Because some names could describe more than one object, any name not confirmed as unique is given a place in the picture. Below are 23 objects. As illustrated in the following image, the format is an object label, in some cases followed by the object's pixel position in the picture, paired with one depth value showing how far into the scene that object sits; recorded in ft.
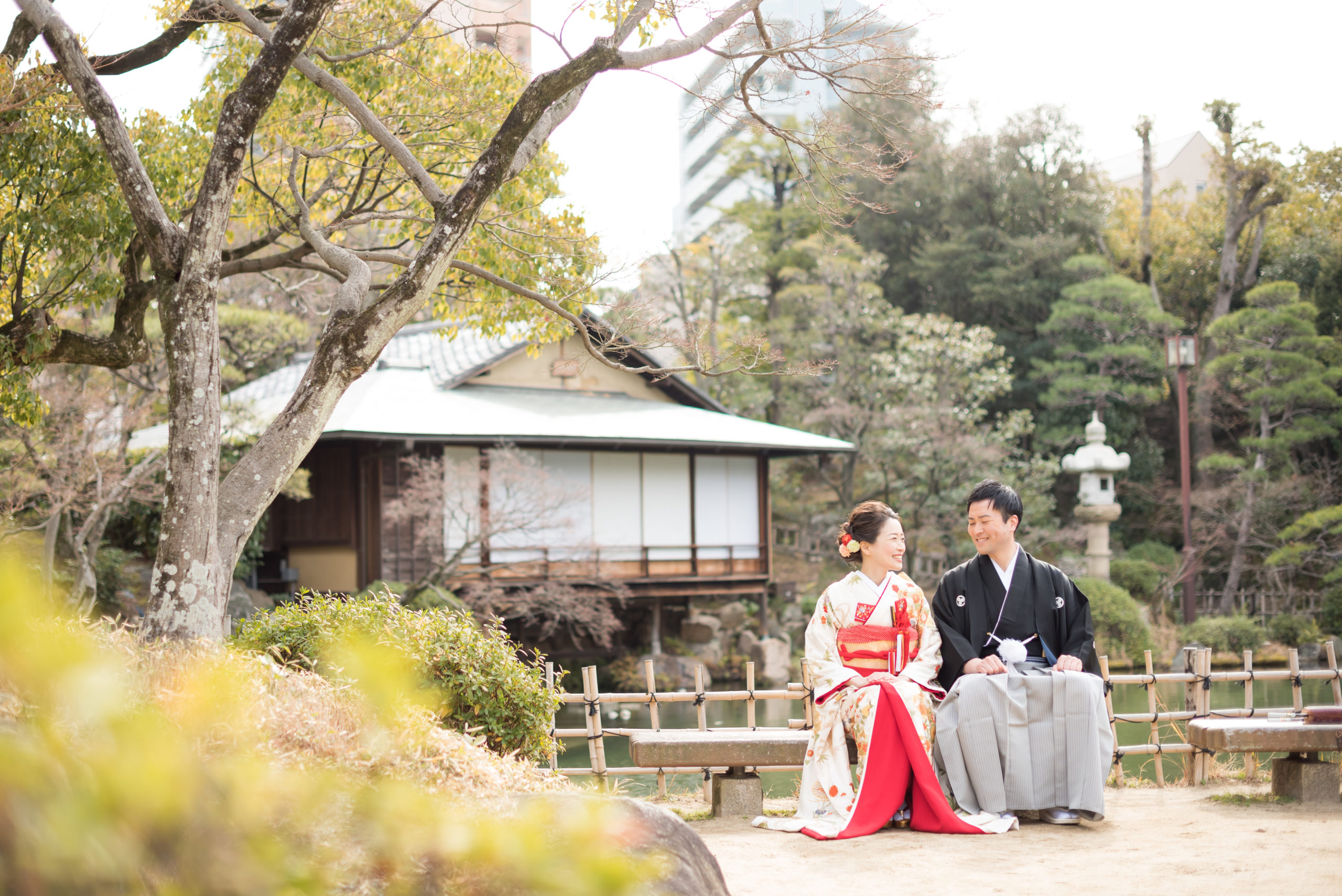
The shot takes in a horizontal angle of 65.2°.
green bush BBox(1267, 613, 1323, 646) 57.98
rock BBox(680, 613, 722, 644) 56.75
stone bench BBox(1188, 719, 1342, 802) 16.57
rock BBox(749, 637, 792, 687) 53.93
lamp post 60.64
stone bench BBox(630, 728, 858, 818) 16.31
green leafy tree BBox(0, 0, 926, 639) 15.80
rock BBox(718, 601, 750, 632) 58.75
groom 15.11
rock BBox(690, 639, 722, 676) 55.01
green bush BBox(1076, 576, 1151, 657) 54.19
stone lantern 62.03
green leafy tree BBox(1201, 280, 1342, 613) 64.39
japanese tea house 48.78
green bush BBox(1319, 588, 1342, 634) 58.03
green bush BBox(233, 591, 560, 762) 14.40
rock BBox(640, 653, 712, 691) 51.78
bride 14.73
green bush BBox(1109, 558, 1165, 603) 63.16
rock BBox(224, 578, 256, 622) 41.22
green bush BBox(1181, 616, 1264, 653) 56.39
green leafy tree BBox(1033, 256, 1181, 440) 71.67
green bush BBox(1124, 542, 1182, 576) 67.21
